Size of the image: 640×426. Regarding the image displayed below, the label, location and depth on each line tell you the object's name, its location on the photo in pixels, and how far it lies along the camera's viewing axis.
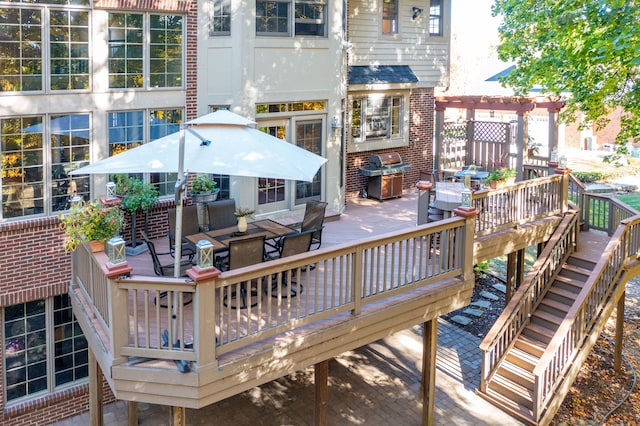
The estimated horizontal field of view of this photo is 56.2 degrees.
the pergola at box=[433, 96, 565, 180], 14.58
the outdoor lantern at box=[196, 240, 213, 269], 6.34
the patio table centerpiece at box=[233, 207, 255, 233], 9.33
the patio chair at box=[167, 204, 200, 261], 9.21
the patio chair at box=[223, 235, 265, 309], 7.73
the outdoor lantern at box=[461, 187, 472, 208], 9.22
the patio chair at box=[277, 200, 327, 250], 10.01
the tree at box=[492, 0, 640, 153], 12.23
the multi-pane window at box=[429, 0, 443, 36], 16.97
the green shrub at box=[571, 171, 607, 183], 29.86
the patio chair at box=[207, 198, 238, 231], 10.27
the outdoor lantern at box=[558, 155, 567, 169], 13.01
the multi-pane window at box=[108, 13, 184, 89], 10.13
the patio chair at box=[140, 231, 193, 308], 8.05
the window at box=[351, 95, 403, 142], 15.36
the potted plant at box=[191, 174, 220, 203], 10.86
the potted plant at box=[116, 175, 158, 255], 9.99
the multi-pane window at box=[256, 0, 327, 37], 11.39
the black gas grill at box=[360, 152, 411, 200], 15.26
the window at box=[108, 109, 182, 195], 10.33
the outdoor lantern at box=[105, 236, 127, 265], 6.54
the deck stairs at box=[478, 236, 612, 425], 10.69
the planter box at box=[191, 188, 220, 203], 10.83
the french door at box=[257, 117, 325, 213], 12.04
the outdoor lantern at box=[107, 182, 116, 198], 9.77
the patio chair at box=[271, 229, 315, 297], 8.10
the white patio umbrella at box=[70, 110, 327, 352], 7.70
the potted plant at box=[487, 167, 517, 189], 13.57
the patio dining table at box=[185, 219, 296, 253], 8.99
